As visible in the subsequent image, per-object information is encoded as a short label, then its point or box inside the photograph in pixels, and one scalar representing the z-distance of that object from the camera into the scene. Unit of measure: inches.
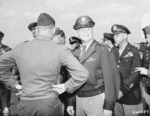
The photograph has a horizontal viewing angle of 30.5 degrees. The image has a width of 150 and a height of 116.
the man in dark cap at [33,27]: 236.8
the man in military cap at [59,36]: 251.1
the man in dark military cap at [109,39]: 281.4
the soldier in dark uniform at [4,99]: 254.1
